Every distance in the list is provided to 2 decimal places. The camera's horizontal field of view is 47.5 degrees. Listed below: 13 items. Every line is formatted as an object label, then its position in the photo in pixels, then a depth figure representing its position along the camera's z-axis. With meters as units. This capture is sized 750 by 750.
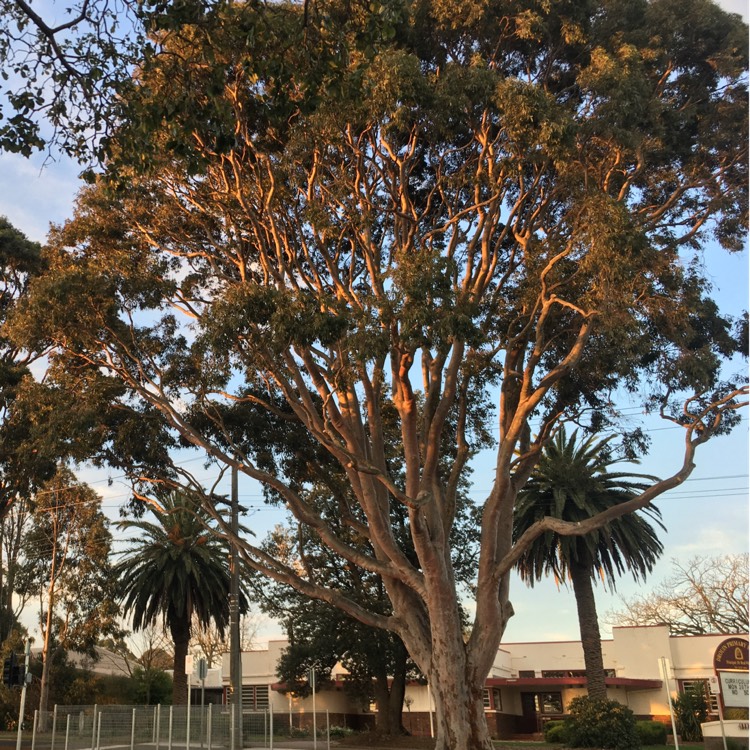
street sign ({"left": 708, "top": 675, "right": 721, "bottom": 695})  38.22
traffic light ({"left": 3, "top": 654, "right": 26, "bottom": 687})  22.94
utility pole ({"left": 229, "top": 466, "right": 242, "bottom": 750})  22.72
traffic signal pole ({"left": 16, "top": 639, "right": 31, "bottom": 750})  22.92
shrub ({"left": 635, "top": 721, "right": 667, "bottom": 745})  33.22
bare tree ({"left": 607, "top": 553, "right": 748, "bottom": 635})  48.31
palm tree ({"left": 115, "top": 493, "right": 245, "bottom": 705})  37.66
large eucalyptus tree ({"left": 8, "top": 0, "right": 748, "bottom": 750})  16.50
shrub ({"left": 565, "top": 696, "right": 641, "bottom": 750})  26.38
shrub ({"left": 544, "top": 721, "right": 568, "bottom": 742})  29.28
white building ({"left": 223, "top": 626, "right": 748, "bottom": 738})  41.00
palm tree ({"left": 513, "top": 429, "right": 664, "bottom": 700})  33.38
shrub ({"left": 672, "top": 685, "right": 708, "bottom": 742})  34.94
